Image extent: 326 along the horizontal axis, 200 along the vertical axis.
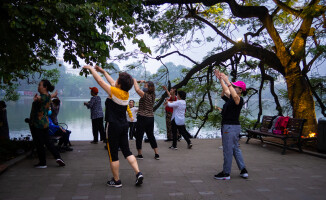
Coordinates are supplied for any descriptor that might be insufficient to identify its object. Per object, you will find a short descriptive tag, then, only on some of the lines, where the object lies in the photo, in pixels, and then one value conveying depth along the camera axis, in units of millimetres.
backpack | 7867
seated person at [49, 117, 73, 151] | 7000
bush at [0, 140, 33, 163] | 6298
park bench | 7363
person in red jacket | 9276
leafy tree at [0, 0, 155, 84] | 4254
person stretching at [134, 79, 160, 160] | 6406
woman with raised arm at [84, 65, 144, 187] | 4242
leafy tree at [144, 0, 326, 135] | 8993
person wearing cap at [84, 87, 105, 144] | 8281
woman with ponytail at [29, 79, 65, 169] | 5426
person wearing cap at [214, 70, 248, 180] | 4750
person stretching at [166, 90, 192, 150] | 7746
